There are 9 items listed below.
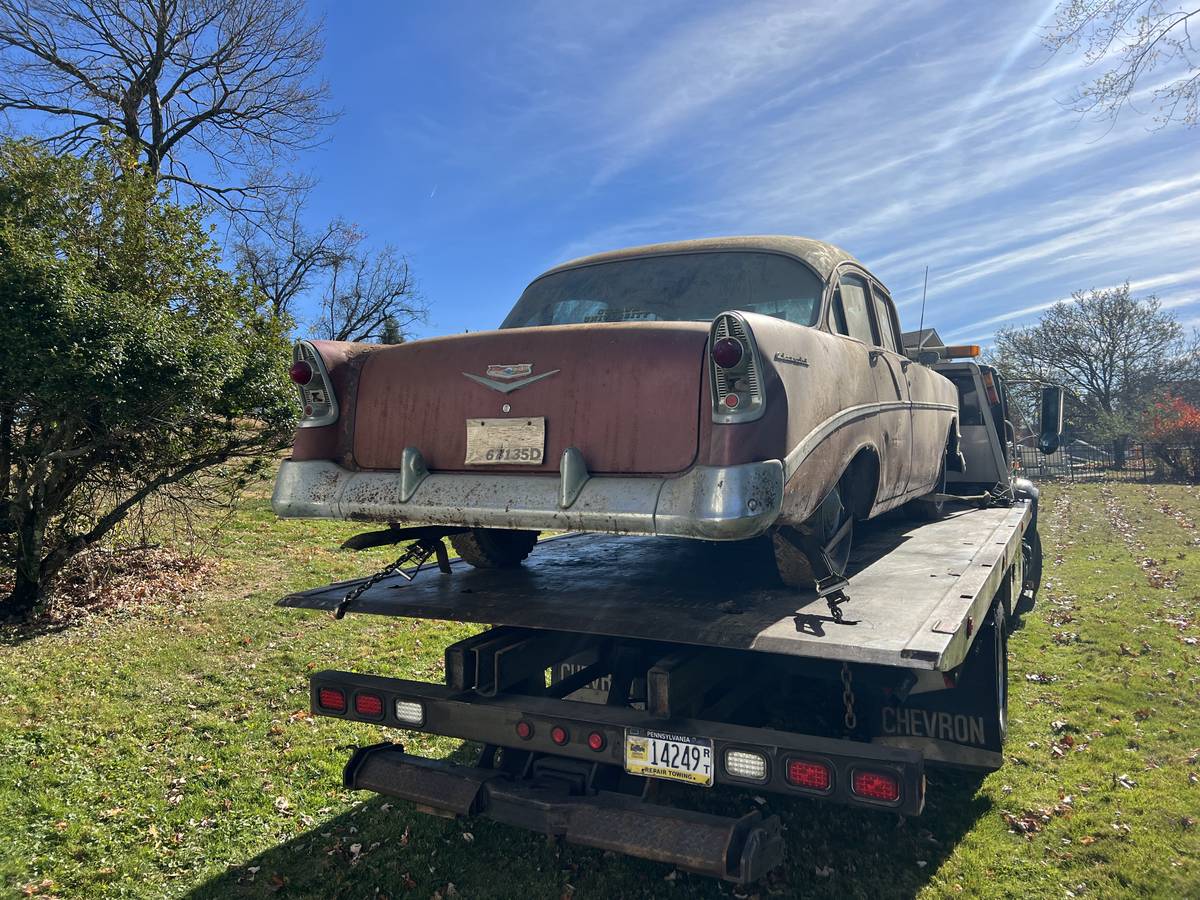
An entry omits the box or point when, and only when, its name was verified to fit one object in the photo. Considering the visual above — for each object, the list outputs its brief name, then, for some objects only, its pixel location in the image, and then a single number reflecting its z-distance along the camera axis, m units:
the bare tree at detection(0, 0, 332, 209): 17.91
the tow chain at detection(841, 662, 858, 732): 2.86
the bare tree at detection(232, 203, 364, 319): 31.72
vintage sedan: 2.88
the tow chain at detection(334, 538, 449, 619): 3.92
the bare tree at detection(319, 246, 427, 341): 34.41
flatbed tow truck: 2.68
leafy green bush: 6.93
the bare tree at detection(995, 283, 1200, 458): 41.38
